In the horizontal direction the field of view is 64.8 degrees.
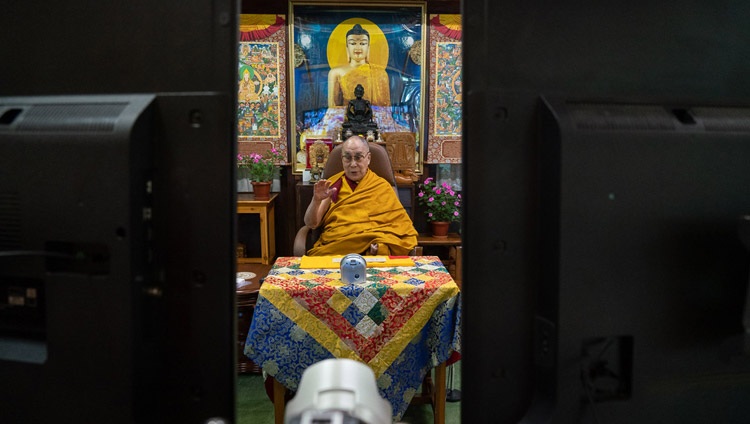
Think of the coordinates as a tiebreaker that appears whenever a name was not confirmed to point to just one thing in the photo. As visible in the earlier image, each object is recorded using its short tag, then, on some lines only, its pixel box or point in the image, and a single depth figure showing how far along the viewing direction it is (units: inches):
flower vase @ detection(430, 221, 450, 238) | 177.9
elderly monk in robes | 118.7
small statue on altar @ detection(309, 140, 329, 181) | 176.4
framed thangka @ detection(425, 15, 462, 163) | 178.4
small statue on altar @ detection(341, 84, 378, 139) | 175.3
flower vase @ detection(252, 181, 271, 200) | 172.2
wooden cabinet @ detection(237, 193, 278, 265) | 168.6
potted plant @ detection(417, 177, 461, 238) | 178.1
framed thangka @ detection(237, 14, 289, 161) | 176.7
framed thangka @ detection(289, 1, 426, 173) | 176.7
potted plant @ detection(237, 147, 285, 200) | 172.9
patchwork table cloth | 83.1
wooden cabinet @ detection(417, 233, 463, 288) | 167.0
